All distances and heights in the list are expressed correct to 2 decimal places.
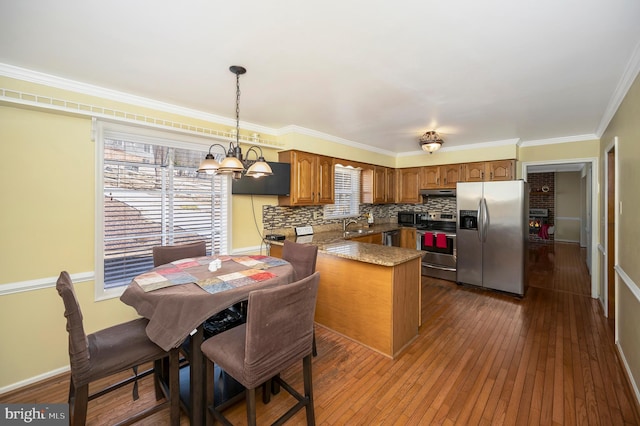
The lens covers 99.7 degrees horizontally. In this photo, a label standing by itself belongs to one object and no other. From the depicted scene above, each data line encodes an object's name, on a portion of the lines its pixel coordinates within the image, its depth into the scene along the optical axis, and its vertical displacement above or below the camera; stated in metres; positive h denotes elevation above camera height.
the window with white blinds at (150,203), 2.60 +0.09
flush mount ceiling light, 3.84 +1.01
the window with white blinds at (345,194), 4.89 +0.33
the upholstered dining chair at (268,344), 1.39 -0.77
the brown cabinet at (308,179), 3.75 +0.48
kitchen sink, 4.36 -0.35
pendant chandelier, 2.05 +0.37
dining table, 1.59 -0.55
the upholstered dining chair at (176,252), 2.51 -0.40
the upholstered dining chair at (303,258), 2.66 -0.47
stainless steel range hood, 5.02 +0.37
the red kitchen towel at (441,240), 4.66 -0.50
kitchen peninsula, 2.49 -0.83
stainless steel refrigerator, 3.94 -0.34
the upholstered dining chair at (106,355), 1.39 -0.81
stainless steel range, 4.63 -0.64
